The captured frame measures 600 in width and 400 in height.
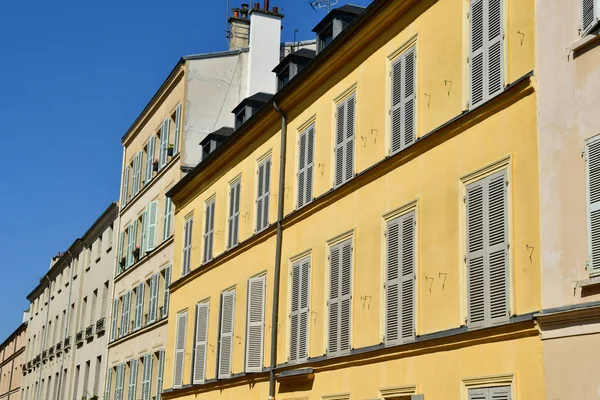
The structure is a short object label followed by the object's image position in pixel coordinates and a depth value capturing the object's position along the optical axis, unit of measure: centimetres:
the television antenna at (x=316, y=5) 2702
